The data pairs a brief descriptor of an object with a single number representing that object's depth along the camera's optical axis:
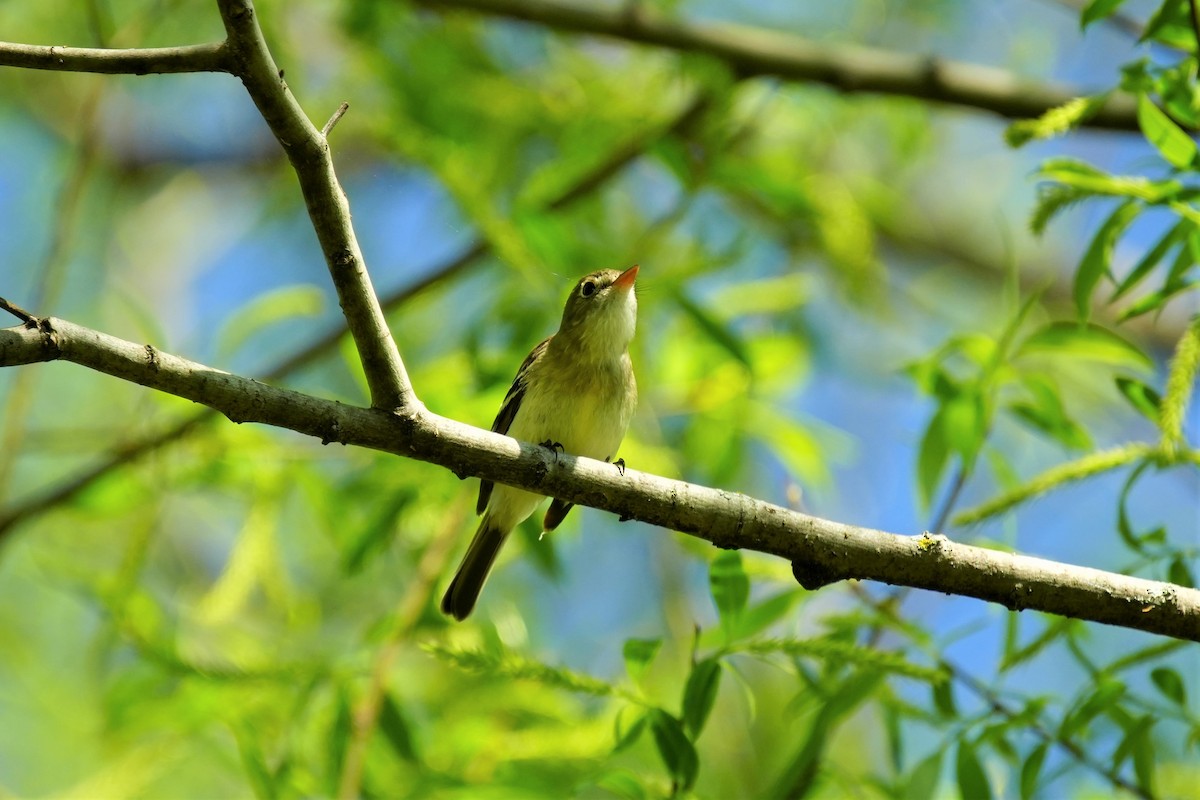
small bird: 10.47
